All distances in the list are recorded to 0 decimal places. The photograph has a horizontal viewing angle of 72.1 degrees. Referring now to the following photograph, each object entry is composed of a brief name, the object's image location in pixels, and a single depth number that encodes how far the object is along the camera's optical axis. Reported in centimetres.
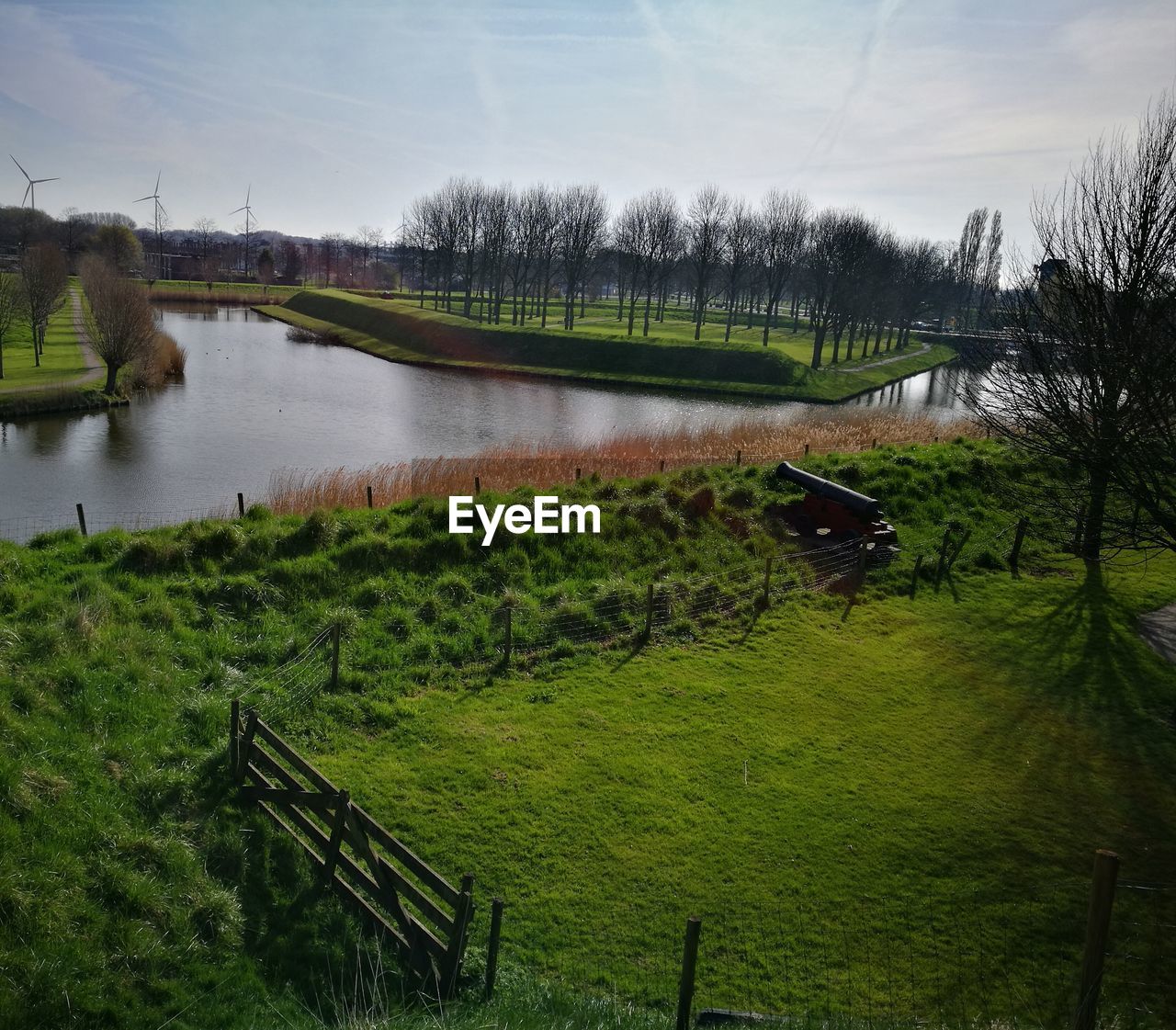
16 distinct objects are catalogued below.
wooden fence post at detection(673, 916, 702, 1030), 631
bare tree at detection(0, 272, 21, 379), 4116
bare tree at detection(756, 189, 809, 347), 8106
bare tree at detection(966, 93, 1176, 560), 1310
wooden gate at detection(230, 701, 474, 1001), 726
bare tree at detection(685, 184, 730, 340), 7712
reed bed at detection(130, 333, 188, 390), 4397
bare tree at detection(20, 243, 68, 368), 4497
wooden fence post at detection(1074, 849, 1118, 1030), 529
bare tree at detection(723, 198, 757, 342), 8212
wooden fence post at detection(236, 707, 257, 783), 938
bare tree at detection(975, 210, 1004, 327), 11119
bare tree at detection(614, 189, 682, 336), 8100
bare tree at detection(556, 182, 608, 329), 8288
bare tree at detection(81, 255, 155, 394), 4006
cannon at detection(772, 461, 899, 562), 1909
